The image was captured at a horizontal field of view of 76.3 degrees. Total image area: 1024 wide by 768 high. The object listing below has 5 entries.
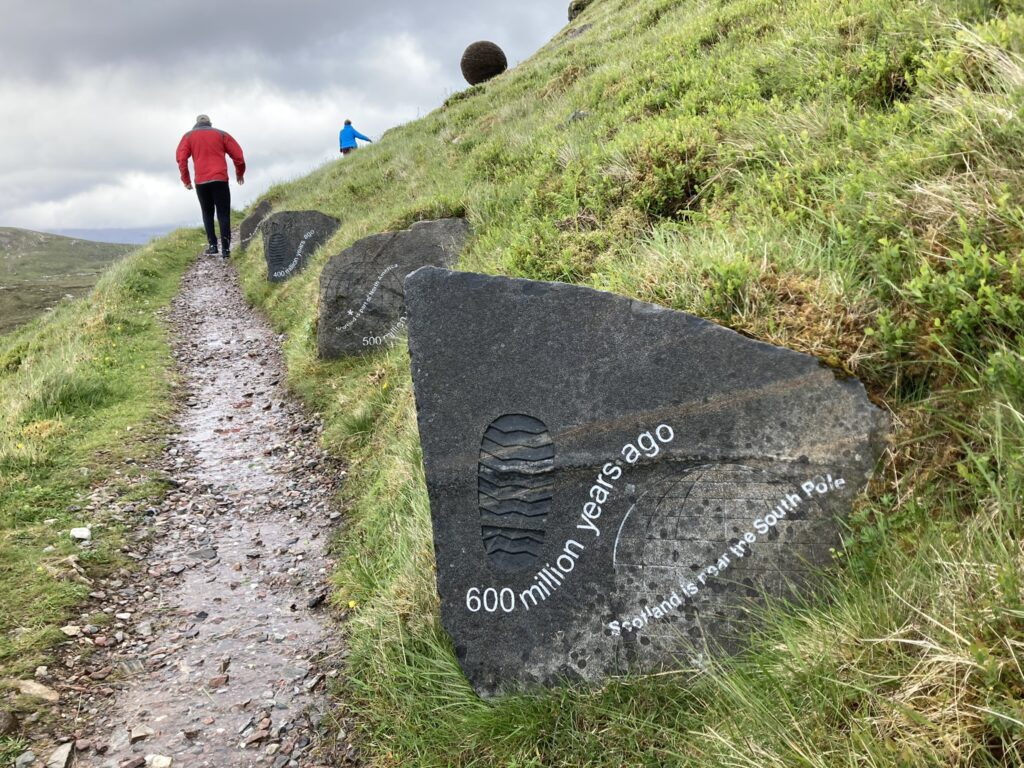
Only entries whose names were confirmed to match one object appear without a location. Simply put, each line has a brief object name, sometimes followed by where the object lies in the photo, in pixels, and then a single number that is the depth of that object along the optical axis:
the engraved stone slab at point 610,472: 3.14
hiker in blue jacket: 27.98
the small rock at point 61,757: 3.81
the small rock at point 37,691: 4.23
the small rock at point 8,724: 3.92
